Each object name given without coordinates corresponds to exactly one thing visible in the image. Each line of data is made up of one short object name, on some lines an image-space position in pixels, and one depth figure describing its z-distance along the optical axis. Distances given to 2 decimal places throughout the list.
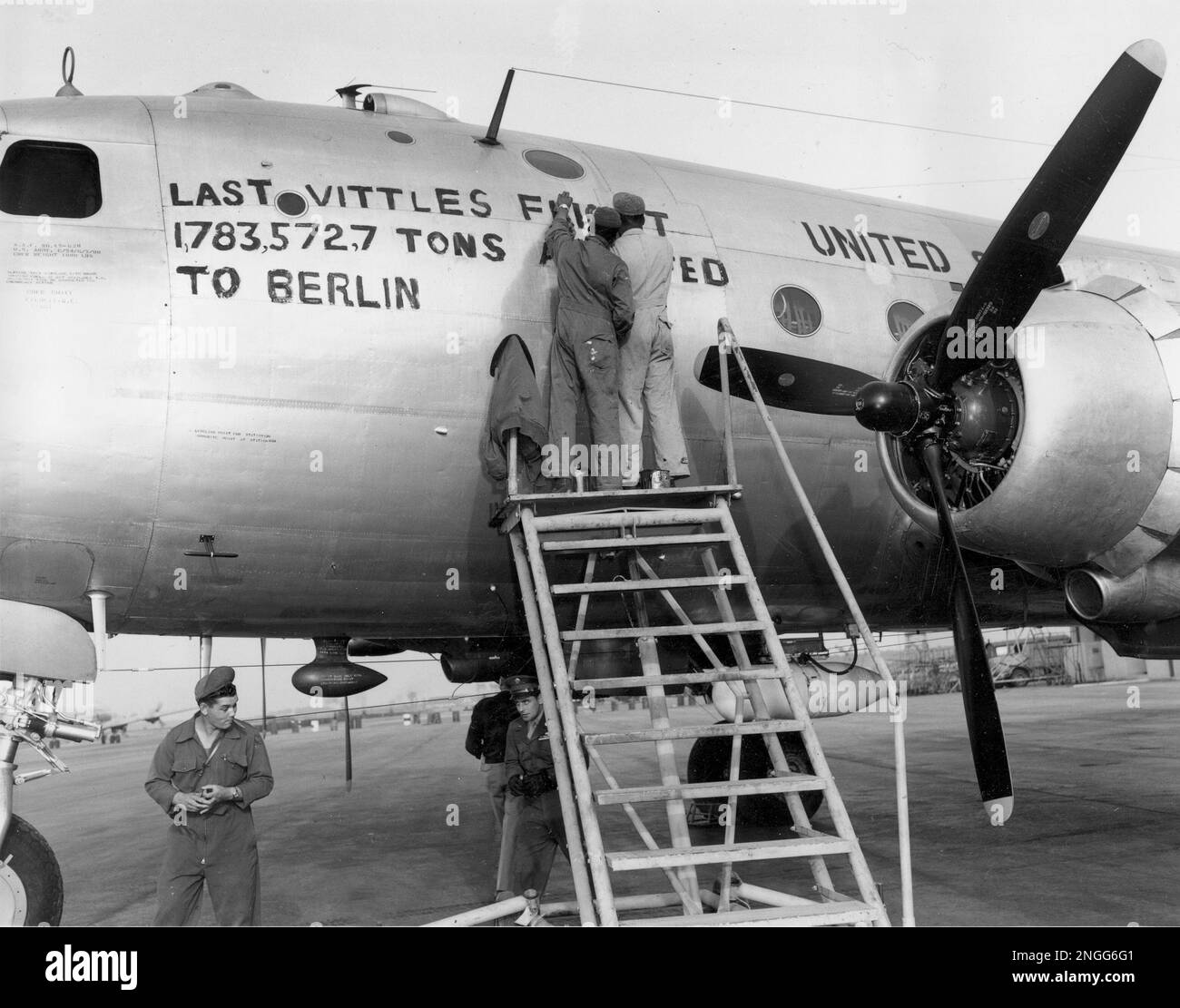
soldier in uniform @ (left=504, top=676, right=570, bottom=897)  7.74
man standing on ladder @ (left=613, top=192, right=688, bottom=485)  7.80
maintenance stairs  5.69
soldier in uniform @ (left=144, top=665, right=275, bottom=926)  6.45
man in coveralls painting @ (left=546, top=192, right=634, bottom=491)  7.51
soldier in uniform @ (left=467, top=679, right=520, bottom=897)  9.95
